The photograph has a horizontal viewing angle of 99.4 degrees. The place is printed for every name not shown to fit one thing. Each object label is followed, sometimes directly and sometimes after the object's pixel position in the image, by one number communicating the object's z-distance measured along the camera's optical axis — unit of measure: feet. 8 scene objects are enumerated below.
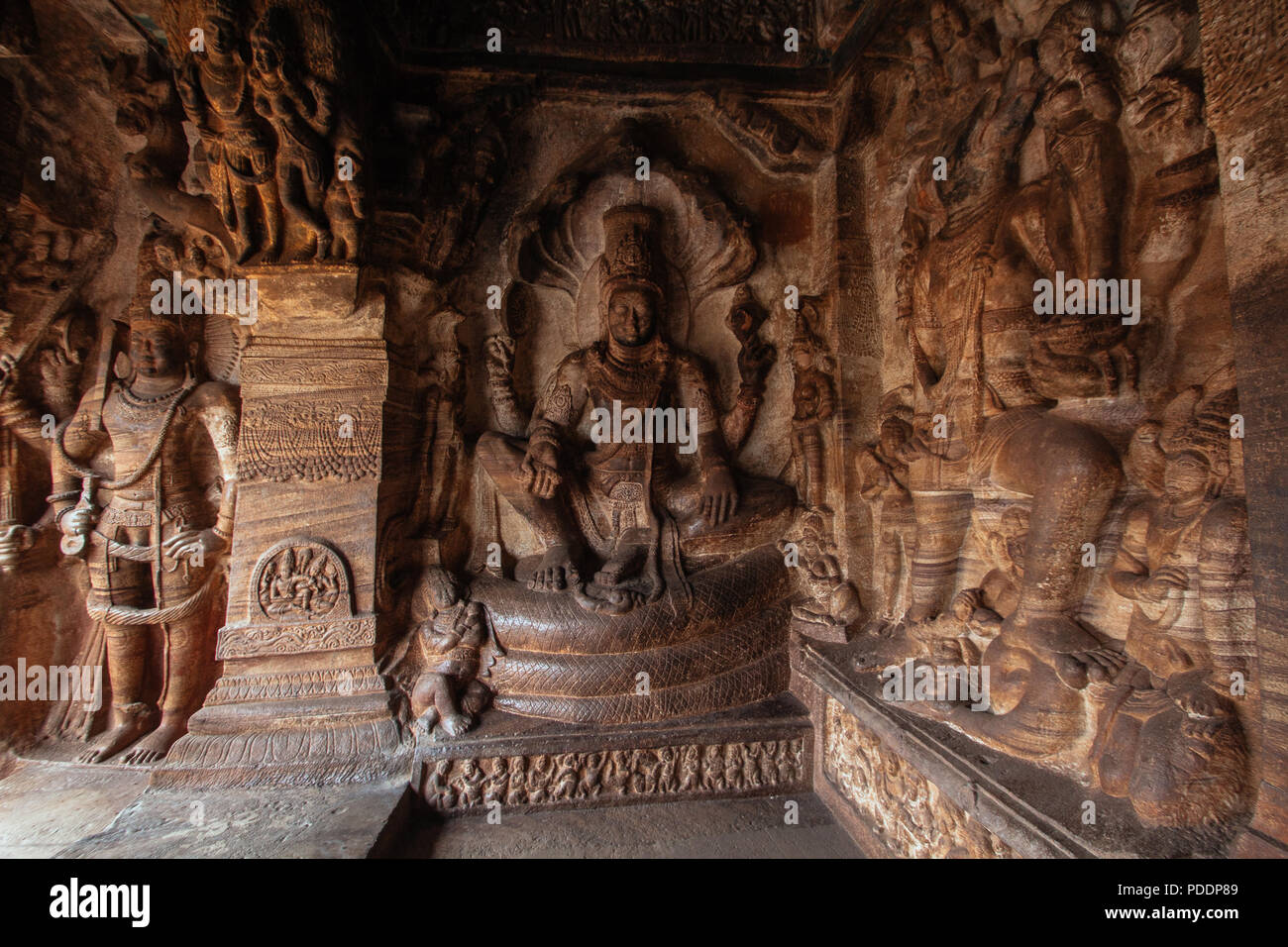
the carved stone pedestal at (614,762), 10.48
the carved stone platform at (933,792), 6.10
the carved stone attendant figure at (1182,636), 5.70
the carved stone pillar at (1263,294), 5.08
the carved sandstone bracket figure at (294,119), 9.59
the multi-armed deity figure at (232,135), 9.50
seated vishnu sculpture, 12.82
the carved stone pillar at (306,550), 10.52
